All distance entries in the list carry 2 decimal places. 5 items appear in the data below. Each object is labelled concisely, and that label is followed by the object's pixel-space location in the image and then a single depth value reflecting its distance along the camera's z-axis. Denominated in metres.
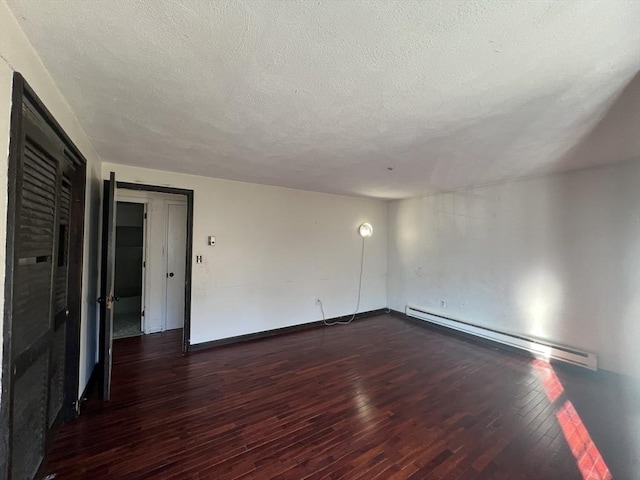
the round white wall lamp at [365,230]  5.40
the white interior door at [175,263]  4.75
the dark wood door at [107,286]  2.53
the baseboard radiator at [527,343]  3.21
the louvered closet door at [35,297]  1.33
